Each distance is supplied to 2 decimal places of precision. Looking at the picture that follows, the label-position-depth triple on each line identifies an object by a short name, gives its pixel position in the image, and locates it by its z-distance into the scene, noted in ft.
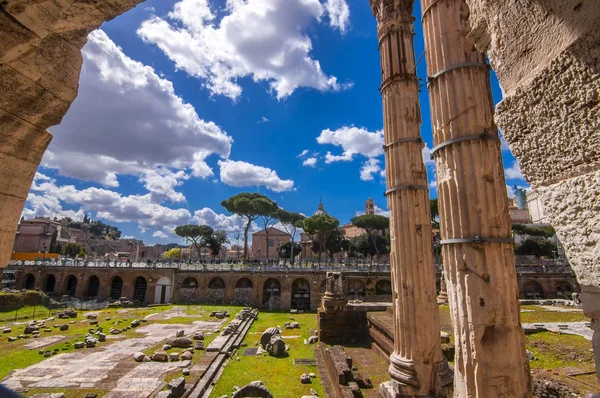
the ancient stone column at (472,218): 9.72
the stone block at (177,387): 22.94
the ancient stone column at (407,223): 16.05
